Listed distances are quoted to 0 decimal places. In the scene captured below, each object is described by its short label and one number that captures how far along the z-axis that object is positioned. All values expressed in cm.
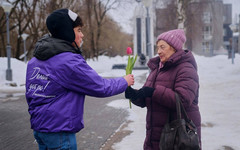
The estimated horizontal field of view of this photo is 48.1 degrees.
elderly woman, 225
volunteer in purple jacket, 195
